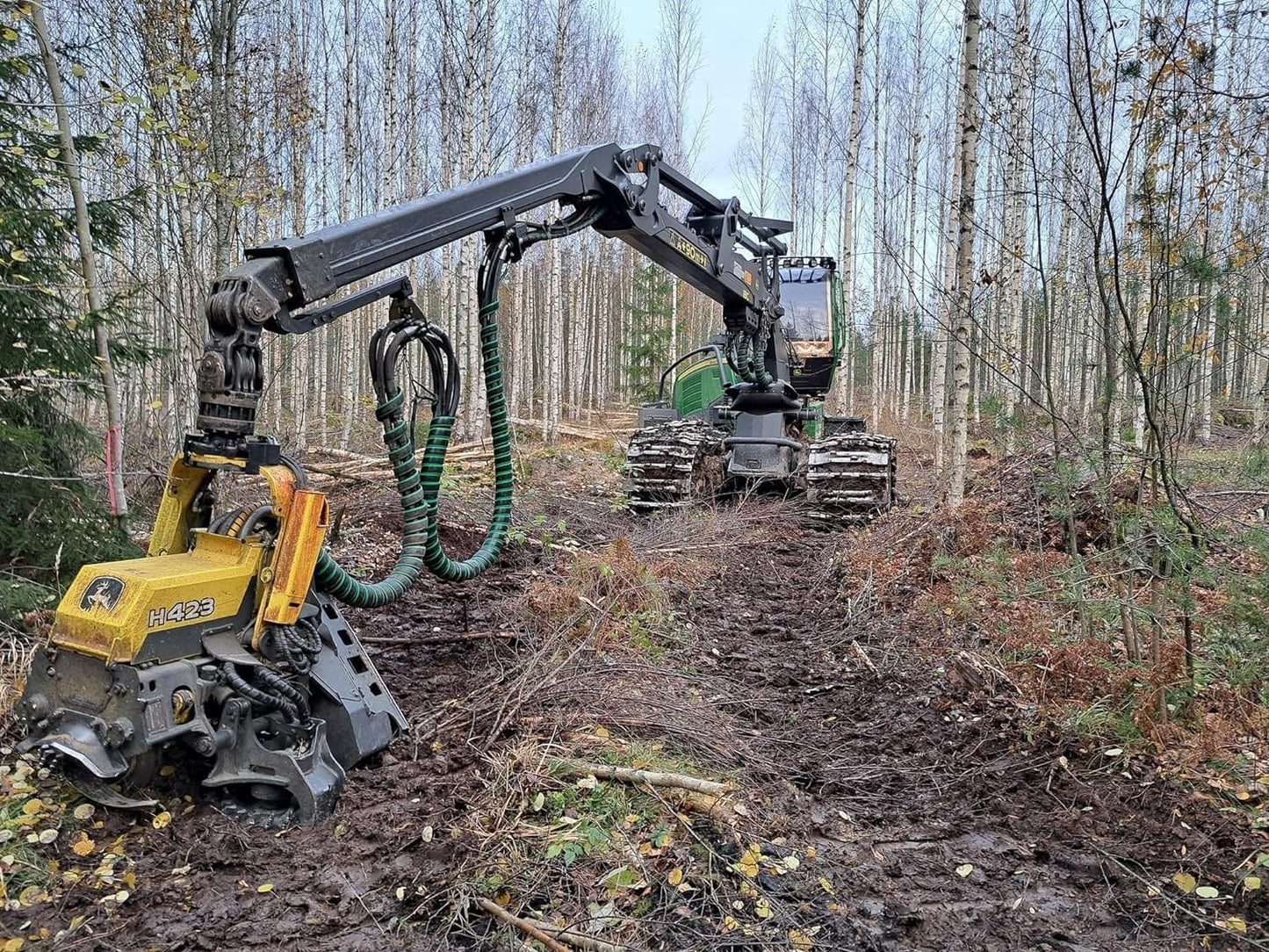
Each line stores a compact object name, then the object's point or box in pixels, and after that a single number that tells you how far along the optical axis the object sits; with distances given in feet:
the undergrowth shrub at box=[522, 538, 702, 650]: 16.80
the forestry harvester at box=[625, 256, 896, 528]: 27.78
